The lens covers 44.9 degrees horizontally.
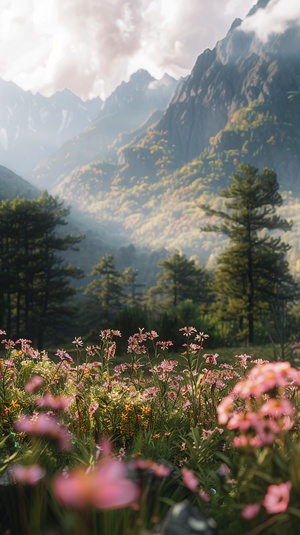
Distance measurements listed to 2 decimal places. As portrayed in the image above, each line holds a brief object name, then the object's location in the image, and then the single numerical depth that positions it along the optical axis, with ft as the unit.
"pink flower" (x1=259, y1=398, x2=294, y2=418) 4.54
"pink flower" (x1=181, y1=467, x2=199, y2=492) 4.74
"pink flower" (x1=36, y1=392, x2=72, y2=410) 9.46
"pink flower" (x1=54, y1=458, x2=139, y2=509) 3.14
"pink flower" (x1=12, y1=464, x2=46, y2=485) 4.93
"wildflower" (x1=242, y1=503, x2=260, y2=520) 3.88
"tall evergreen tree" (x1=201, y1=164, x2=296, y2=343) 67.26
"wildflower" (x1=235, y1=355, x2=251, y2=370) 12.56
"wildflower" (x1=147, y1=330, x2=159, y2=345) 13.46
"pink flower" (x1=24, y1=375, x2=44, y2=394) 11.18
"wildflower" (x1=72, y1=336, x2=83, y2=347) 13.35
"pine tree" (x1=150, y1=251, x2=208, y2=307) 116.26
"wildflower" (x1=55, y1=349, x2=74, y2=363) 13.08
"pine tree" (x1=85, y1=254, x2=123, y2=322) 117.95
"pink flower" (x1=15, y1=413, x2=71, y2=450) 9.02
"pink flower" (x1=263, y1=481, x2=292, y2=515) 3.88
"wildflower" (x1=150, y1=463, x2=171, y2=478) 4.40
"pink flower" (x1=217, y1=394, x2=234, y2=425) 5.03
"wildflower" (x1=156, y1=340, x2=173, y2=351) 13.08
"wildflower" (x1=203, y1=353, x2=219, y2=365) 11.53
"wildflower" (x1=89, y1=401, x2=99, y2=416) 8.47
